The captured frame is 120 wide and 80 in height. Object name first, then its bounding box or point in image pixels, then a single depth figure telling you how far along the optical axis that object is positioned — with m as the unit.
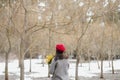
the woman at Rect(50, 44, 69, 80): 7.84
